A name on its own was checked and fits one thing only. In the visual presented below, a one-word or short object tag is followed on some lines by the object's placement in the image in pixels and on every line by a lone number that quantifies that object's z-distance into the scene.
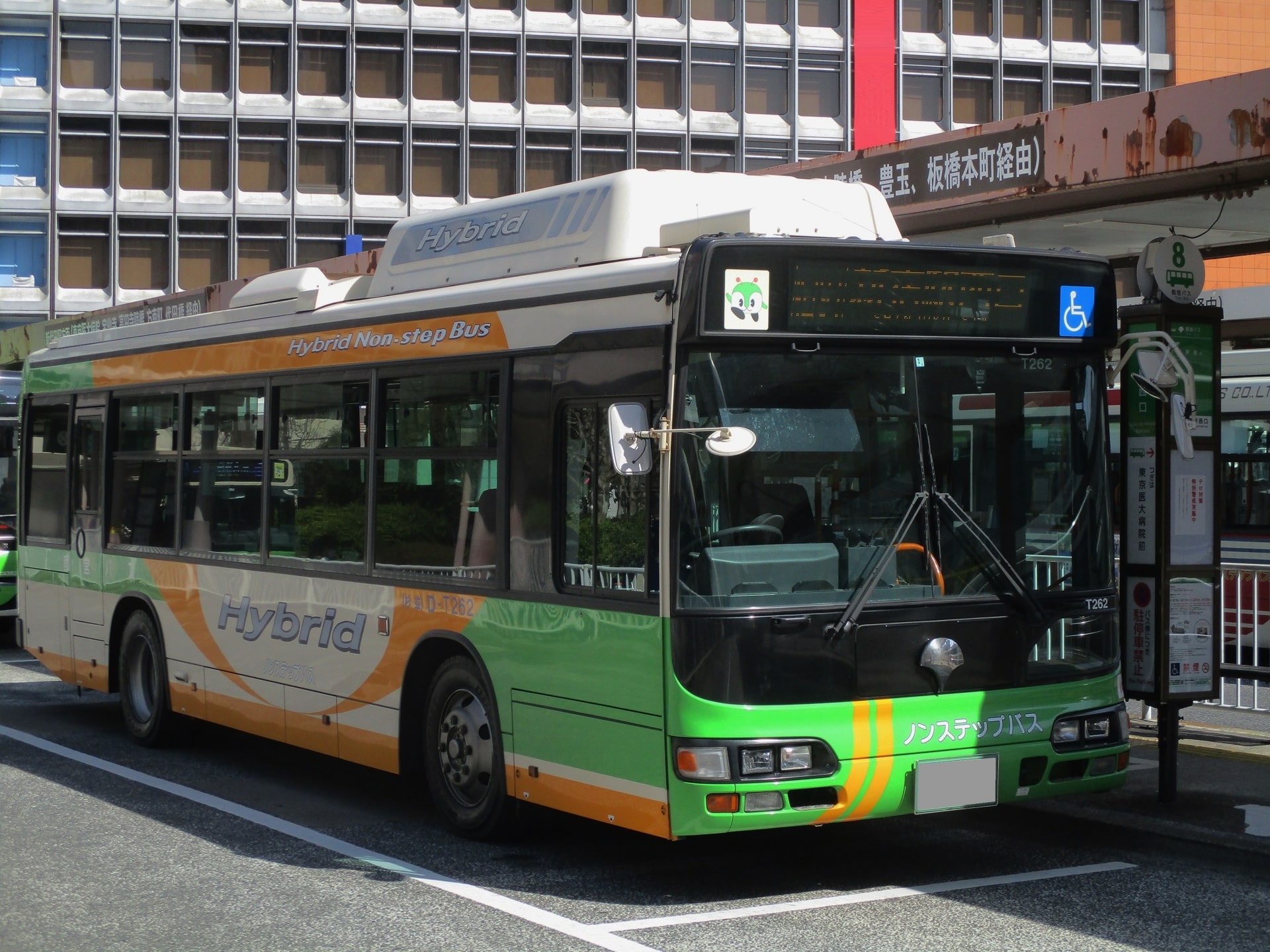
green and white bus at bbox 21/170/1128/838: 6.62
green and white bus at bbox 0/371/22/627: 18.34
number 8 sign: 8.63
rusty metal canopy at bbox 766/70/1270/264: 9.97
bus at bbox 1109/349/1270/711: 17.50
